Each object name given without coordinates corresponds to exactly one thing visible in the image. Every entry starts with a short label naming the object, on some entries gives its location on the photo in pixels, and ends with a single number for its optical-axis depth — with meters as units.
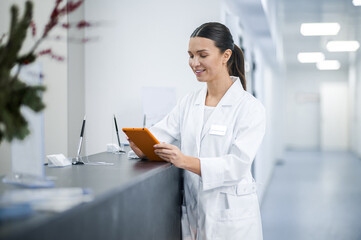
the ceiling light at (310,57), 12.91
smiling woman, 2.02
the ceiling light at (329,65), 14.75
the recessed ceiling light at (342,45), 10.02
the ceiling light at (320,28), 7.80
